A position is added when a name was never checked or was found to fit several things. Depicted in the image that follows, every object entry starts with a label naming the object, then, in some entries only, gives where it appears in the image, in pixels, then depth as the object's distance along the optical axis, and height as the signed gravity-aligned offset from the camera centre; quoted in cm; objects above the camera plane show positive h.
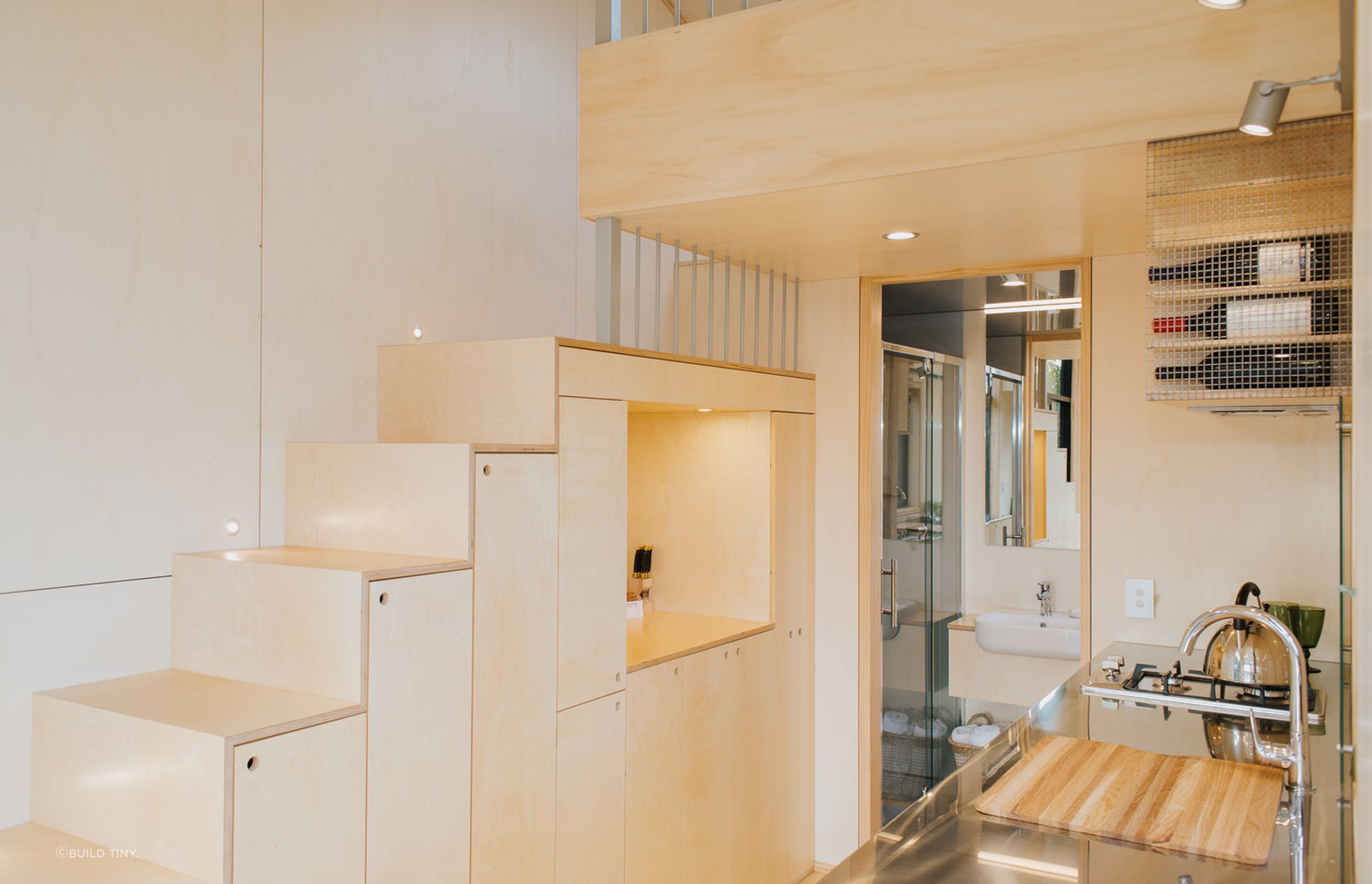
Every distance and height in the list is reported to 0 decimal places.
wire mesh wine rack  172 +38
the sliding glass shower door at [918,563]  394 -48
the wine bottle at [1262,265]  174 +36
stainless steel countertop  137 -60
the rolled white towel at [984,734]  424 -125
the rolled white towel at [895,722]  397 -113
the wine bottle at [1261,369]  177 +17
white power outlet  282 -42
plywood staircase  154 -46
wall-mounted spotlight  143 +54
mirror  466 +26
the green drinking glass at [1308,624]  247 -44
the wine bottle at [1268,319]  174 +26
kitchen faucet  163 -44
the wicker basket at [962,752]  426 -133
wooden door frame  338 -38
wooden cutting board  148 -59
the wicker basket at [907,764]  383 -130
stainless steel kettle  221 -47
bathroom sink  424 -81
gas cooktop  212 -56
